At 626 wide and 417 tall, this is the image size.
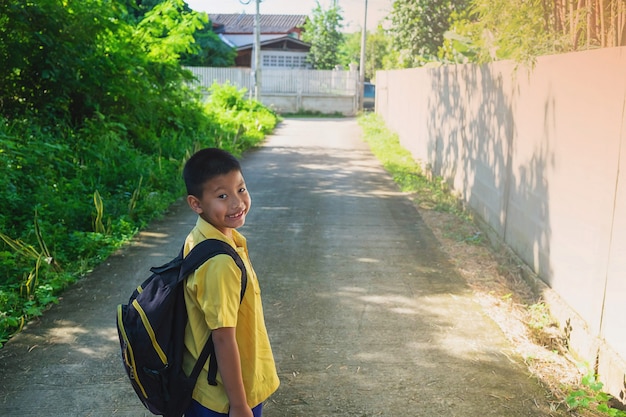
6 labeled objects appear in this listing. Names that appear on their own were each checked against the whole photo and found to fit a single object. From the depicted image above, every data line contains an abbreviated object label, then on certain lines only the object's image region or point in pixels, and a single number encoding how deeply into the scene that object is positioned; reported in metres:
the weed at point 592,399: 3.63
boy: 2.10
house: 43.94
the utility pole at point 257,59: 27.81
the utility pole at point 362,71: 33.62
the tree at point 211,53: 36.16
